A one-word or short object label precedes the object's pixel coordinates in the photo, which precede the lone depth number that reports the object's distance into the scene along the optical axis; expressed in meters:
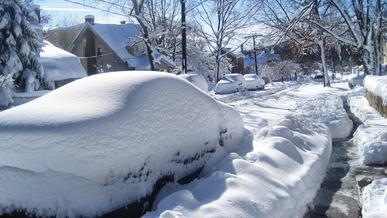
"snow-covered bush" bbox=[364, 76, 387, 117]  11.63
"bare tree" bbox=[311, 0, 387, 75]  22.91
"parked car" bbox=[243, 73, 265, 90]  34.25
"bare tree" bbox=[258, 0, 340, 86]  22.89
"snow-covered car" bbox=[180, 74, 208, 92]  20.64
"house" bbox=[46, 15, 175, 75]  40.38
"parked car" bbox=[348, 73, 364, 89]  30.76
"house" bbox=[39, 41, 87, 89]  25.69
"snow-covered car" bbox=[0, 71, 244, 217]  3.92
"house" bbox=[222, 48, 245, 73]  72.56
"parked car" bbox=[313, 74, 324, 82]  57.98
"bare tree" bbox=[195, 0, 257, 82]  41.88
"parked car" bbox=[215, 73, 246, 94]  29.73
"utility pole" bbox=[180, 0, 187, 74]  26.62
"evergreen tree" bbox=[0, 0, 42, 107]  21.88
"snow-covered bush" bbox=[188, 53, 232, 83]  47.16
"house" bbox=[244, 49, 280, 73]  72.75
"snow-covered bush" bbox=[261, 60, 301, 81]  65.44
